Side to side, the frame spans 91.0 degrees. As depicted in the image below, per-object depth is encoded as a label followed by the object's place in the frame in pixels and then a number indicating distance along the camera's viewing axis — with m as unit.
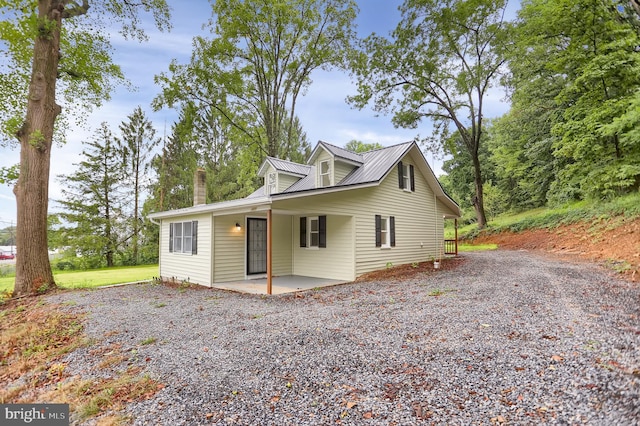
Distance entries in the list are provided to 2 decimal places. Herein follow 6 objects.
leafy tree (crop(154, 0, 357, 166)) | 16.59
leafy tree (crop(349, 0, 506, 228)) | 18.91
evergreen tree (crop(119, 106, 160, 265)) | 22.44
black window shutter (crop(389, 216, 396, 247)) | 12.09
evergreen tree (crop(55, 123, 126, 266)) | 20.62
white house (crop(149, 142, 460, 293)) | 10.02
